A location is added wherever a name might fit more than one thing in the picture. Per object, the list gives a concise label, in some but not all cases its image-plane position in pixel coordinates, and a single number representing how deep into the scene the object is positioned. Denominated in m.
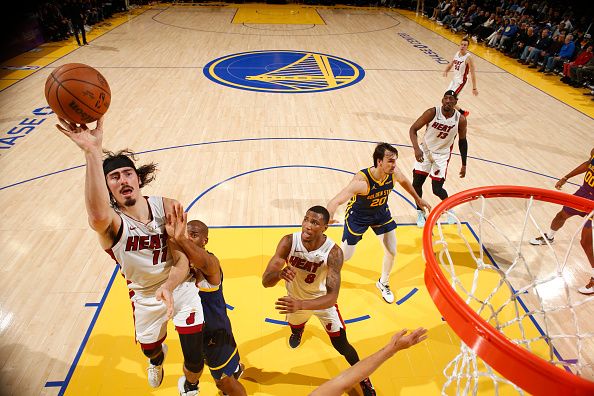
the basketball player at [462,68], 8.18
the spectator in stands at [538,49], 12.36
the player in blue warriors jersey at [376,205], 3.69
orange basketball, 2.67
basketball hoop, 1.74
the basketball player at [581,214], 4.23
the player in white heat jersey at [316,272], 2.91
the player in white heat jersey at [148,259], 2.56
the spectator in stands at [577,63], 10.83
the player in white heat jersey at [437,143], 4.86
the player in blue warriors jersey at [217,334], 2.82
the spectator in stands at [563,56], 11.52
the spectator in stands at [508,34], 13.68
